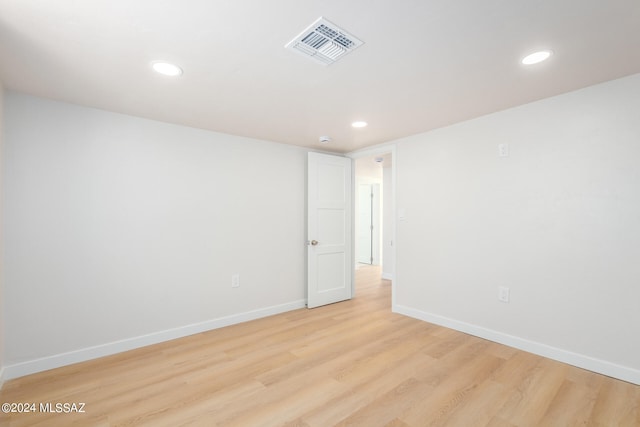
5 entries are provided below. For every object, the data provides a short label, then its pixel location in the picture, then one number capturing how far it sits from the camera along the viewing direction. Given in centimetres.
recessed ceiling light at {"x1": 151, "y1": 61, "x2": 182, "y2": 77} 189
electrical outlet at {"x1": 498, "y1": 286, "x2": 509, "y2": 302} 279
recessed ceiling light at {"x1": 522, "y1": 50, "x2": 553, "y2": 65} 179
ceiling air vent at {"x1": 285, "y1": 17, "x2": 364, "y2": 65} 154
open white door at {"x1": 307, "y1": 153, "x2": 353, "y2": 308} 404
